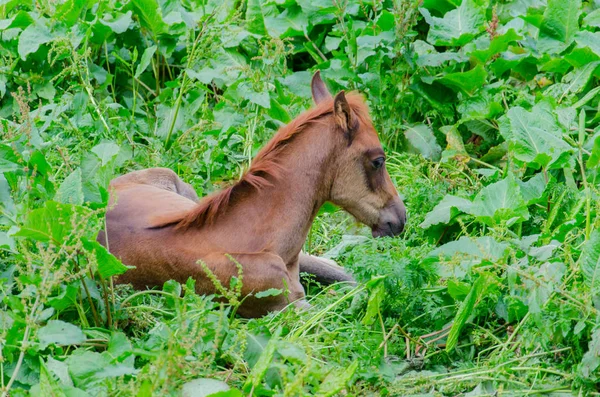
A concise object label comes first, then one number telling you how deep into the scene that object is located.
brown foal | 12.31
